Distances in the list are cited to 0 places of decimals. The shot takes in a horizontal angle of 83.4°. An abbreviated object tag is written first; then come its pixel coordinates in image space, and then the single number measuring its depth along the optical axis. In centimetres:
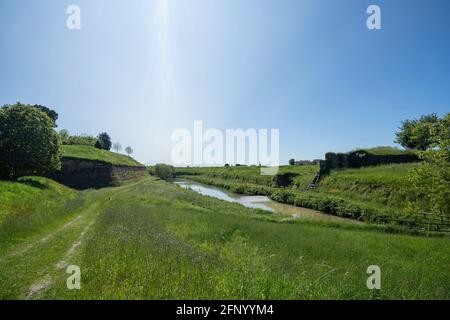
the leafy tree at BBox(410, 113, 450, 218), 1391
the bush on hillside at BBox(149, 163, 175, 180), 10419
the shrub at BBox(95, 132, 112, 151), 13449
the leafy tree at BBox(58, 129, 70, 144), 10951
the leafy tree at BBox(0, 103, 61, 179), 2864
